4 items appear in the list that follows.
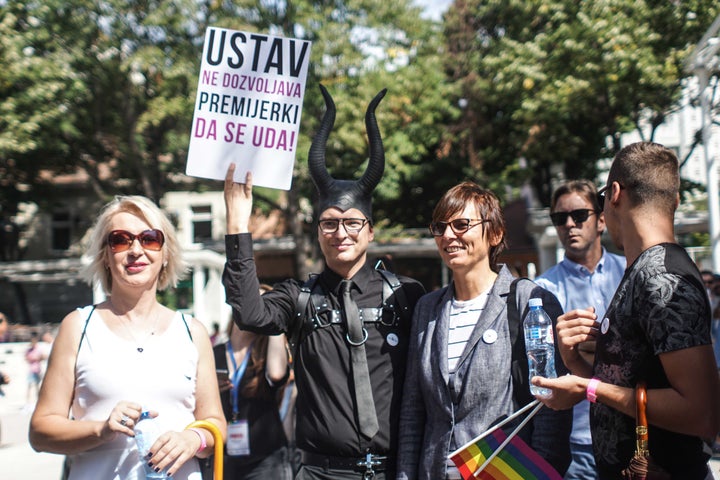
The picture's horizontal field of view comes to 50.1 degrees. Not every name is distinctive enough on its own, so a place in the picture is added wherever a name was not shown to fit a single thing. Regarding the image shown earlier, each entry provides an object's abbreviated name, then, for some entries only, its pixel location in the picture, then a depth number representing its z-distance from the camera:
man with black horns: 3.52
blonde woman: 2.89
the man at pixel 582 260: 4.68
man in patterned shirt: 2.36
